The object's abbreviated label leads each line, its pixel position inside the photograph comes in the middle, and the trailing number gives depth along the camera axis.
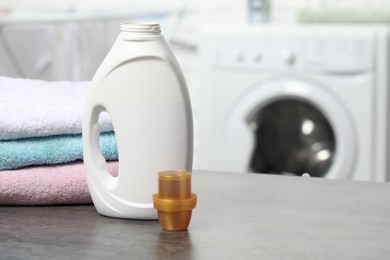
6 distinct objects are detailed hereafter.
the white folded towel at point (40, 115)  1.43
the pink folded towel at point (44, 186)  1.42
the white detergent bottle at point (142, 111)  1.34
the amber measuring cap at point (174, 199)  1.29
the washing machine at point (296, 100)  3.68
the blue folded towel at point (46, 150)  1.43
